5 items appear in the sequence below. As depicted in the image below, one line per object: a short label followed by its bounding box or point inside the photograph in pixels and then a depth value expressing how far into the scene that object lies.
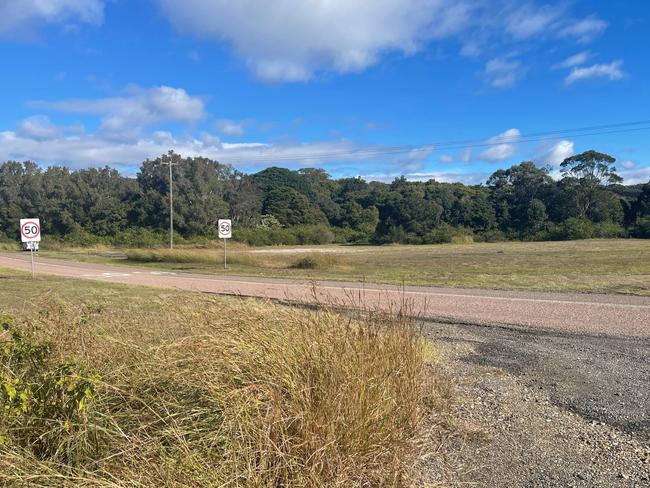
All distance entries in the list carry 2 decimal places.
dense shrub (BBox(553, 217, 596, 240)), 76.50
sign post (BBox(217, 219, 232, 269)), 31.95
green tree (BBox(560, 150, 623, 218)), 87.69
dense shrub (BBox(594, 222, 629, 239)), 76.24
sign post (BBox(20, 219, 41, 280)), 23.98
